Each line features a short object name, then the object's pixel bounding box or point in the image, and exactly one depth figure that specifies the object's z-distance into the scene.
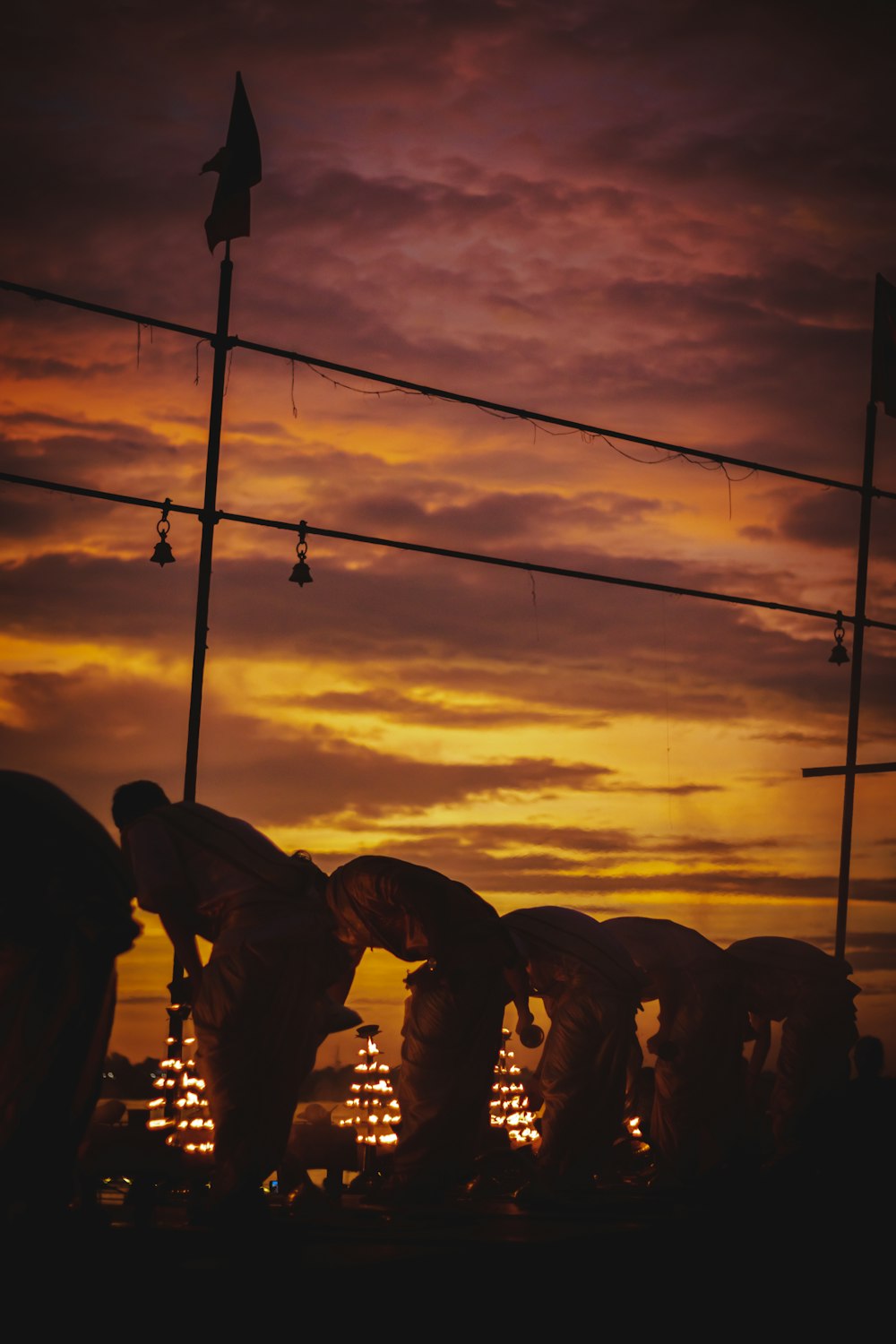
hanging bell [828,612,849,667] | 16.95
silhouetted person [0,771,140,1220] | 5.77
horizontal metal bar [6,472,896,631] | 11.57
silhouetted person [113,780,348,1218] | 7.03
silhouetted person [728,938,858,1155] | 12.45
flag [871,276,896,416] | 18.91
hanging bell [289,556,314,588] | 12.30
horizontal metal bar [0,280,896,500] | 11.76
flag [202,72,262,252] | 12.89
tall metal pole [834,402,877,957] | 17.22
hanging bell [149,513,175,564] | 11.46
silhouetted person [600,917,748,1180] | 11.40
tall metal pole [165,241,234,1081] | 11.27
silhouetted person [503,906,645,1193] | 10.05
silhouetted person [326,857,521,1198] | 8.80
